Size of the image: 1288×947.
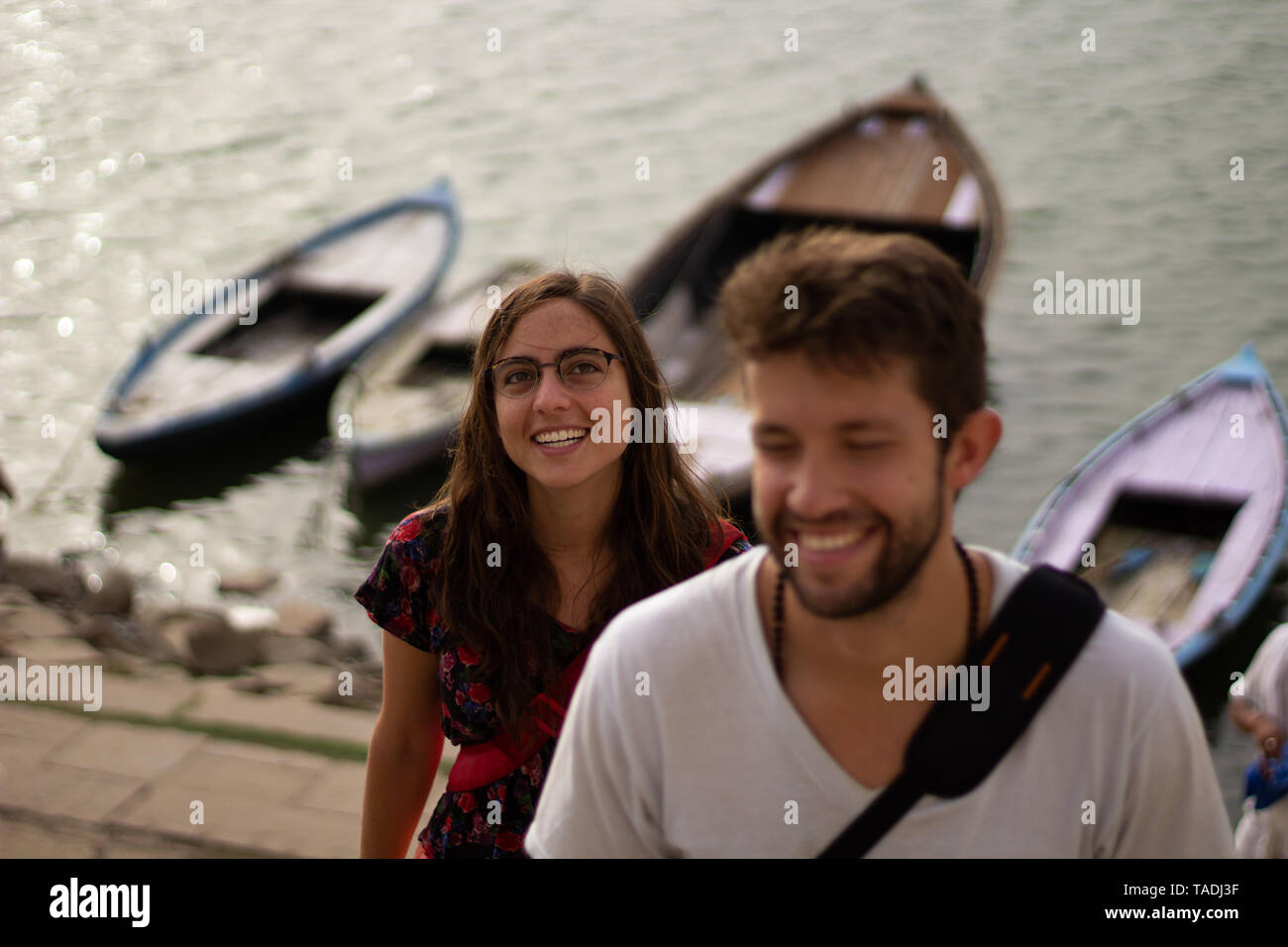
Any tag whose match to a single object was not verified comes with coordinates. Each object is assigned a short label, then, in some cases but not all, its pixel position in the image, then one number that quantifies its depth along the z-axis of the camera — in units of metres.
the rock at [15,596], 7.58
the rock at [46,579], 7.94
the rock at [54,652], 6.15
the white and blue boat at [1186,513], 7.28
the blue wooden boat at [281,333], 10.70
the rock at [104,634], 6.53
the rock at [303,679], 5.96
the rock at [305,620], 7.74
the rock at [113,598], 7.63
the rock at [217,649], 6.31
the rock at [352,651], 7.24
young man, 1.70
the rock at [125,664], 5.97
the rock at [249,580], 9.56
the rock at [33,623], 6.78
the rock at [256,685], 5.89
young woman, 2.60
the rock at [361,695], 5.72
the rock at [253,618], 7.79
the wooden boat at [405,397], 9.88
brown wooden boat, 10.33
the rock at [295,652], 6.80
